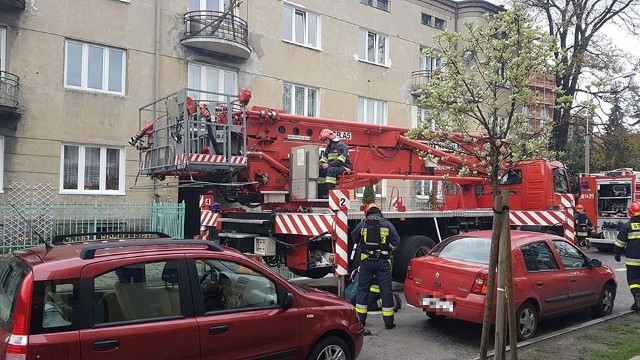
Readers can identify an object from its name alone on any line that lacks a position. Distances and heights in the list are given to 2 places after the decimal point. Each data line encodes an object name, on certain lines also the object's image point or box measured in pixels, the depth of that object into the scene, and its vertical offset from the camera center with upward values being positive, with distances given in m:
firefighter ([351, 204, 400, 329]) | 7.46 -0.91
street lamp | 23.53 +5.78
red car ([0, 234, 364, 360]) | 3.69 -0.87
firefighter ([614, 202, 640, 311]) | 8.74 -0.81
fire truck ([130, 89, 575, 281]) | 8.64 +0.37
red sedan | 6.73 -1.06
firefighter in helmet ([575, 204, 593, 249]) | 16.73 -0.83
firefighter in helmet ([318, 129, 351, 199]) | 9.42 +0.56
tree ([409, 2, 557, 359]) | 5.01 +1.06
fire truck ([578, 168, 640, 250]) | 18.19 +0.01
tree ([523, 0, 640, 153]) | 25.33 +8.12
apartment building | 14.48 +3.97
